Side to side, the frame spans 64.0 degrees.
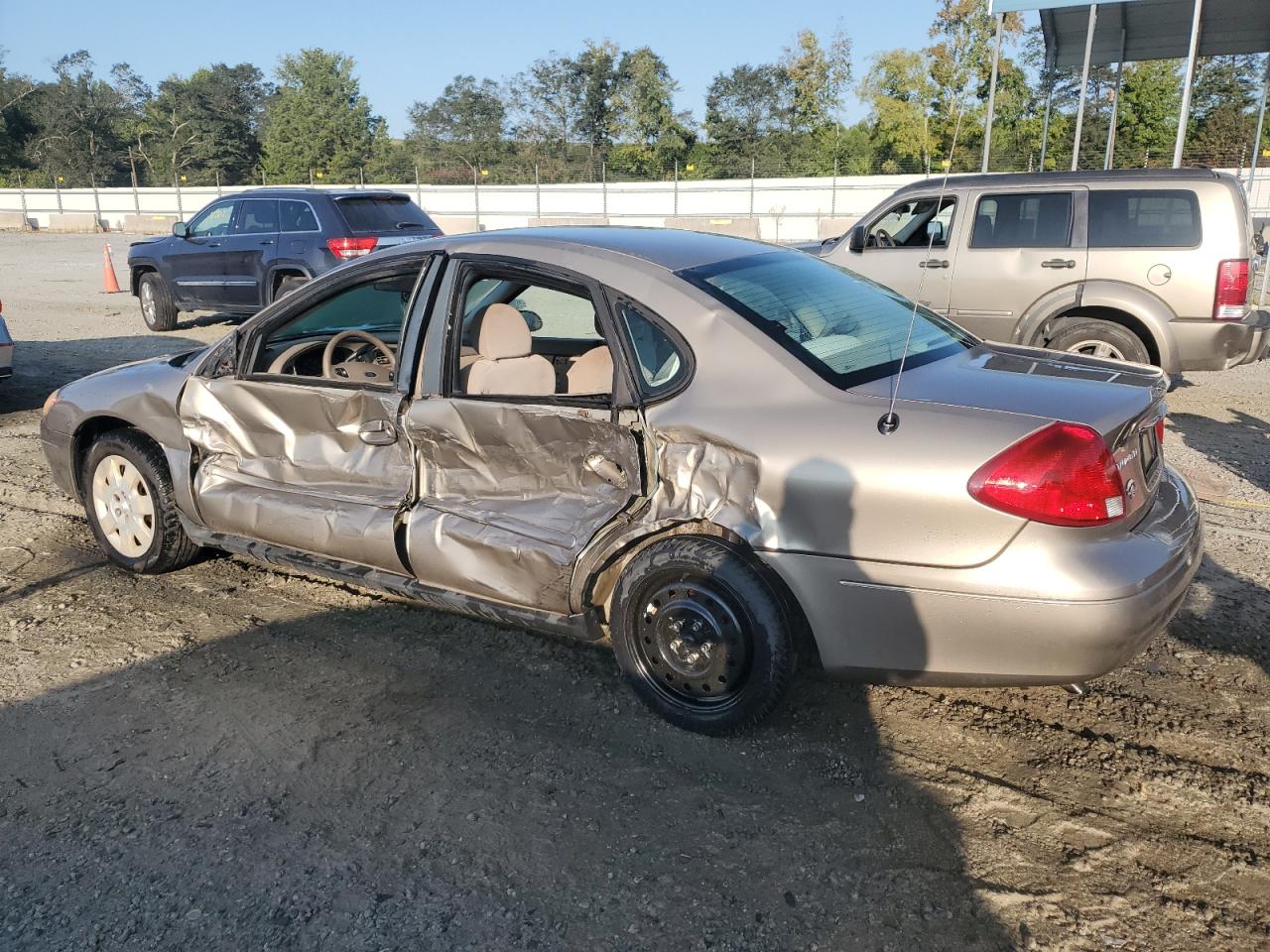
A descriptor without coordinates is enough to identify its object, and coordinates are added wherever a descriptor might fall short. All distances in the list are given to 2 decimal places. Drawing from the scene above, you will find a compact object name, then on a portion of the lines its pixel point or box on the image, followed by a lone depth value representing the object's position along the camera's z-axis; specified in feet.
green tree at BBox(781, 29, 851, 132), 159.02
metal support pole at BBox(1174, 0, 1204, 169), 41.88
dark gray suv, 38.73
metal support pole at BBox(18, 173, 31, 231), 145.79
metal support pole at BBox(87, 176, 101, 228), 148.46
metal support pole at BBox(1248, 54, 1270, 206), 54.36
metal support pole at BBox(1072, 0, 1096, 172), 47.09
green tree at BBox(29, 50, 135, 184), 228.43
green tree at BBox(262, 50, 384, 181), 217.56
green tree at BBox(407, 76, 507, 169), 221.66
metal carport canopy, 53.01
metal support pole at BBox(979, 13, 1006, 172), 28.77
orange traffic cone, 60.18
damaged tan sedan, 9.37
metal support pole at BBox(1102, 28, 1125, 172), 56.34
